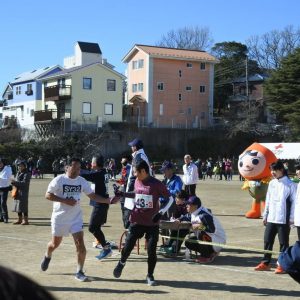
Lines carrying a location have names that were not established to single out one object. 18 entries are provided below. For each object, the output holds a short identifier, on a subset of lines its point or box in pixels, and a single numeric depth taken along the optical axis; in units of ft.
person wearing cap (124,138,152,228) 32.75
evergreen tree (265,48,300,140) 161.38
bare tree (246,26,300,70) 247.29
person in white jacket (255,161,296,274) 29.73
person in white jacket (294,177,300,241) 27.78
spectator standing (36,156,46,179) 149.57
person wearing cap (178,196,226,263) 32.60
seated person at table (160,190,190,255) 34.30
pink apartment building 212.64
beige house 196.95
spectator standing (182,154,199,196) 58.18
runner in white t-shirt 26.78
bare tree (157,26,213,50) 272.31
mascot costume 58.03
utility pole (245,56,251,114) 225.11
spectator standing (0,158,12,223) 50.24
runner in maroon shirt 26.66
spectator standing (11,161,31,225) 49.62
